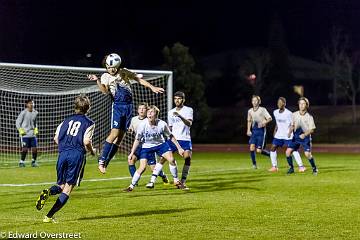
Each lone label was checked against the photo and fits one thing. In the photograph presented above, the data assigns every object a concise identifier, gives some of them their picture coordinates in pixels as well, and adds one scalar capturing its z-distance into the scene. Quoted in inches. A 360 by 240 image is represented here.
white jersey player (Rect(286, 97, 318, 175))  752.3
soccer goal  959.0
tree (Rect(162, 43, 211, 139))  1798.7
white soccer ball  495.8
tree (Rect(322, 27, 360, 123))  2524.6
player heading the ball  511.2
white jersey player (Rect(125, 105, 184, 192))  577.6
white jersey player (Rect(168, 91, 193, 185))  599.8
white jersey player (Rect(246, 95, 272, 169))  868.0
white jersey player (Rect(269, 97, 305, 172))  815.7
